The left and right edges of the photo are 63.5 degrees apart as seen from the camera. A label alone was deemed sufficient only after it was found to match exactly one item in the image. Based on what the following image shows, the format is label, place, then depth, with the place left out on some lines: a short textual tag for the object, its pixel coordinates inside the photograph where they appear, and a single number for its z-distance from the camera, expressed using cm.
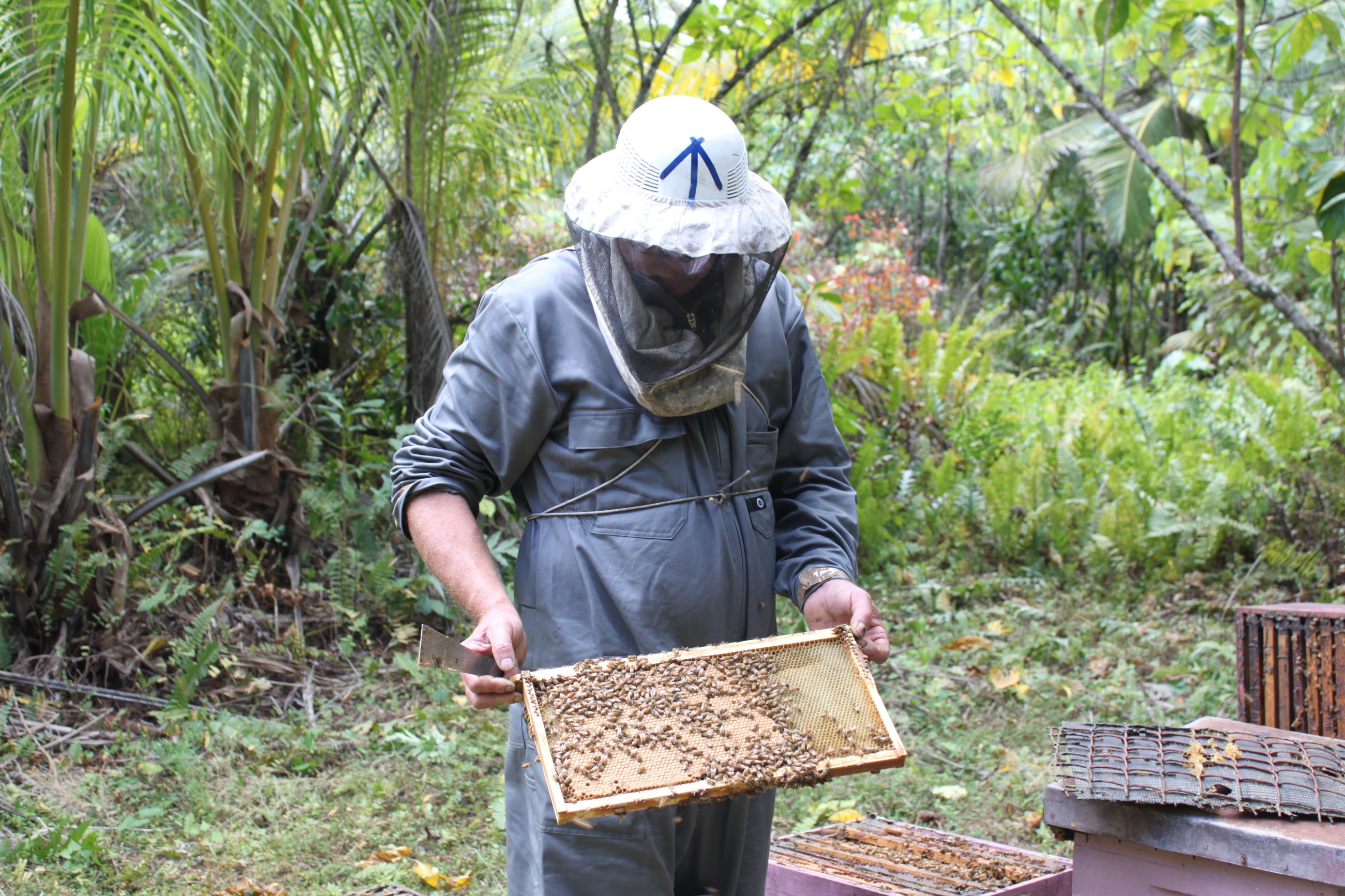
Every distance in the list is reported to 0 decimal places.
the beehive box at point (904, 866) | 269
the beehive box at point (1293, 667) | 280
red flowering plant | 920
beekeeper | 190
